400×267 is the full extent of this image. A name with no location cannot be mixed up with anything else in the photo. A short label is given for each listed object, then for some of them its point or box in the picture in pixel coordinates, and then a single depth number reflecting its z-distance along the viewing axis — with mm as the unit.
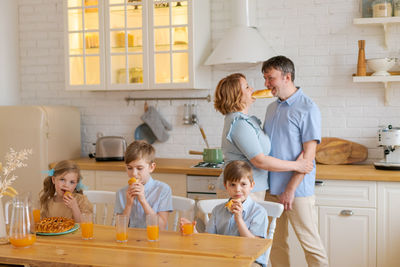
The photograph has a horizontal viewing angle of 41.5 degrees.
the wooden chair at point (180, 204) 2691
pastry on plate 2342
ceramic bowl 3723
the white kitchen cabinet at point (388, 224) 3383
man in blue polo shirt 2928
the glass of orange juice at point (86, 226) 2252
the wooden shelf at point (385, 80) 3713
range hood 3898
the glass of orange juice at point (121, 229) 2176
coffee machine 3553
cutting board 3947
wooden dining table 1939
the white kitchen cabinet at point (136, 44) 4094
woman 2822
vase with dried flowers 2182
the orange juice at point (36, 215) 2434
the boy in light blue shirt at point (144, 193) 2625
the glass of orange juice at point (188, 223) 2229
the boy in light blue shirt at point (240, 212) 2316
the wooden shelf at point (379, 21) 3715
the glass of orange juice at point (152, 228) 2191
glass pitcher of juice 2074
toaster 4305
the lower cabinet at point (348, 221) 3449
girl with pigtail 2848
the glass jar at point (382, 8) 3744
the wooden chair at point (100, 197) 2906
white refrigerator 4199
